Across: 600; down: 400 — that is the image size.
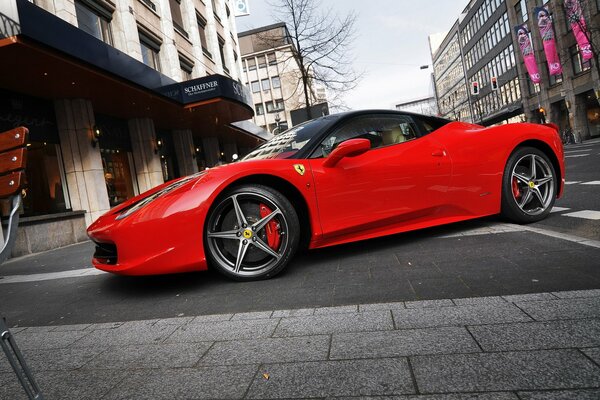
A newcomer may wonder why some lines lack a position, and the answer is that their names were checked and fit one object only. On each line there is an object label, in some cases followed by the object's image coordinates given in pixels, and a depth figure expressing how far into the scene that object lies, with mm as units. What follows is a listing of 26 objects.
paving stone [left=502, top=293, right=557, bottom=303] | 1967
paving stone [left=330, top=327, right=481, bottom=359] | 1559
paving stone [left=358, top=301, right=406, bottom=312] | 2086
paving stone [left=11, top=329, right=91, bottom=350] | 2176
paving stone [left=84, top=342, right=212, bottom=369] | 1731
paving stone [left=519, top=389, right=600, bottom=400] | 1154
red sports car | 2725
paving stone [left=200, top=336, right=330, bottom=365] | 1637
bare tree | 16344
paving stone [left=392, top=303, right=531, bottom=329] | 1779
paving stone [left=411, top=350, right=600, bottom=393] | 1249
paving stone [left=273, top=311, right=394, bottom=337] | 1862
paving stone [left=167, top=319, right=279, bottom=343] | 1950
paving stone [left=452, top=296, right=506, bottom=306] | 1991
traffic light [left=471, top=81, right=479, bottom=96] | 33188
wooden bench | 1384
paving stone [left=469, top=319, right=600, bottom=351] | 1494
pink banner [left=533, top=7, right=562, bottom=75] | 26266
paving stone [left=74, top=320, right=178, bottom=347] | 2062
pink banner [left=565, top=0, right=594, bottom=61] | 21234
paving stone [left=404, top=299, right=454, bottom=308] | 2040
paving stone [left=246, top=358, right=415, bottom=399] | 1327
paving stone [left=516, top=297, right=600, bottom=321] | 1724
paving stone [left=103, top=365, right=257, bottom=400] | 1431
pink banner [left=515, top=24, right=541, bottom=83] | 30719
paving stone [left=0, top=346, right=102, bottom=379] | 1850
